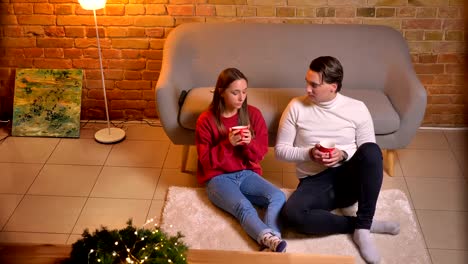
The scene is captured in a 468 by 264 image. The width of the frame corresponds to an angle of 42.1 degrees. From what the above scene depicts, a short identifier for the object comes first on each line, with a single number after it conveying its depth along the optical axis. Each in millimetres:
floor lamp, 3689
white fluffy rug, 2752
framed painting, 3920
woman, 2883
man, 2764
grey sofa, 3443
